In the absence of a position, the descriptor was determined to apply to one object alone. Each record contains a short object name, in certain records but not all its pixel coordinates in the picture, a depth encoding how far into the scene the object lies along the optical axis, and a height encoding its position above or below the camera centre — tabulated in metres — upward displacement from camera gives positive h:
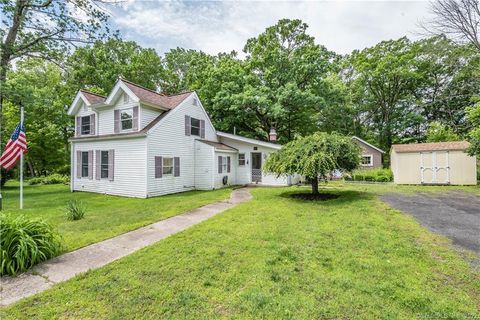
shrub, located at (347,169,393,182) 18.45 -0.76
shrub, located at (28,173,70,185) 20.53 -1.02
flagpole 8.52 +0.16
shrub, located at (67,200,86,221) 7.17 -1.38
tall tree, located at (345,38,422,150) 25.22 +9.79
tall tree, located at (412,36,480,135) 19.61 +8.98
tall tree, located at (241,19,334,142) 19.27 +8.50
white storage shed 14.96 +0.15
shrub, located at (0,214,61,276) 3.87 -1.35
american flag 8.25 +0.74
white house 12.37 +1.20
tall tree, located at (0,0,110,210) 11.82 +7.64
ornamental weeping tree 9.06 +0.42
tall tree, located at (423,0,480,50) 14.26 +9.29
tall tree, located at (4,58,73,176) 14.89 +3.91
